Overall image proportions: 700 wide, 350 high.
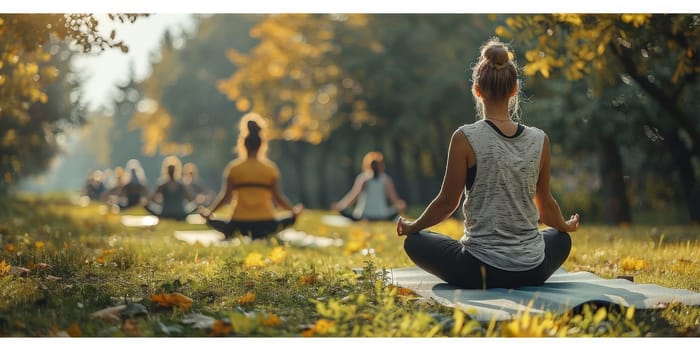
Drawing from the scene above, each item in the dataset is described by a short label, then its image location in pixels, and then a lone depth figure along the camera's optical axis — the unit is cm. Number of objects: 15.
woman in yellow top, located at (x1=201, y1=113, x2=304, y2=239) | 1133
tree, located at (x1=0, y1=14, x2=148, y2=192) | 753
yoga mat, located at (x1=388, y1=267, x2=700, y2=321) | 495
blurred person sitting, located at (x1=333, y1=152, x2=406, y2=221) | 1852
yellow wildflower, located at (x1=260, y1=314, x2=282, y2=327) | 450
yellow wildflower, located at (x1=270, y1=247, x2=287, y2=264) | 715
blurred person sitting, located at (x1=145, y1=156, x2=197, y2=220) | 1862
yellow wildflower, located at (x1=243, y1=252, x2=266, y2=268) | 696
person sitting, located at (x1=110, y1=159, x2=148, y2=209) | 2336
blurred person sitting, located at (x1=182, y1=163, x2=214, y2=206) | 2183
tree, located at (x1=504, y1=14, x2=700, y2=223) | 894
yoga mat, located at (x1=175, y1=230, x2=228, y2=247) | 1375
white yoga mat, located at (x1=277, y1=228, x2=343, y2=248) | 1083
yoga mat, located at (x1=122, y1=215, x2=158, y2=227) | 1739
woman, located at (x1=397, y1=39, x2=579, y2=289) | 551
